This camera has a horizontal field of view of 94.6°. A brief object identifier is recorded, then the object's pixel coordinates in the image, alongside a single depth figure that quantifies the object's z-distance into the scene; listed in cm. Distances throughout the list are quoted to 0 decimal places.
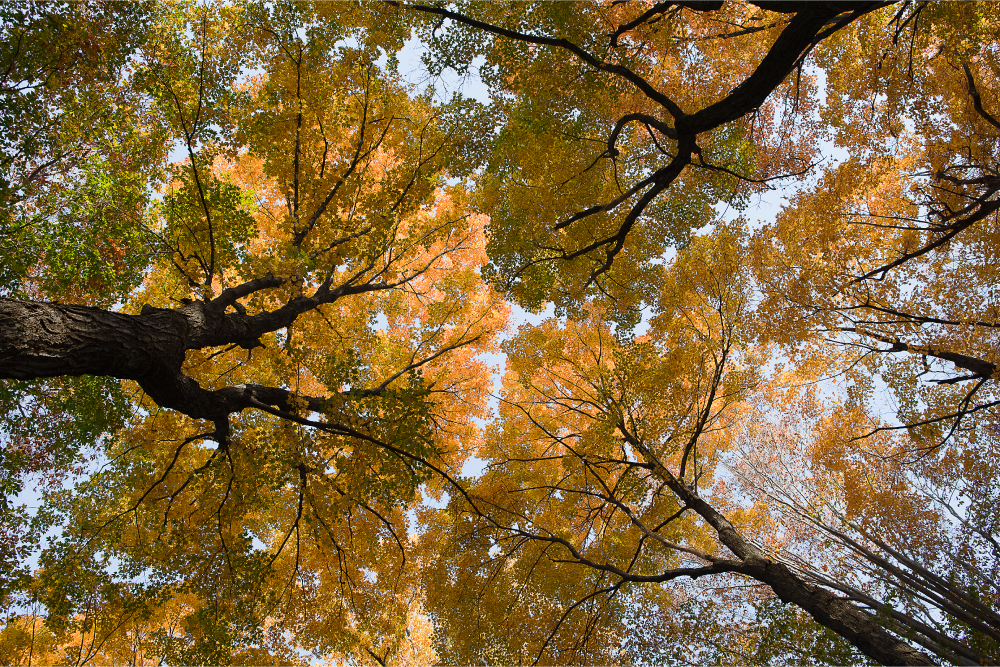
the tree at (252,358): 408
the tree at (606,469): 668
